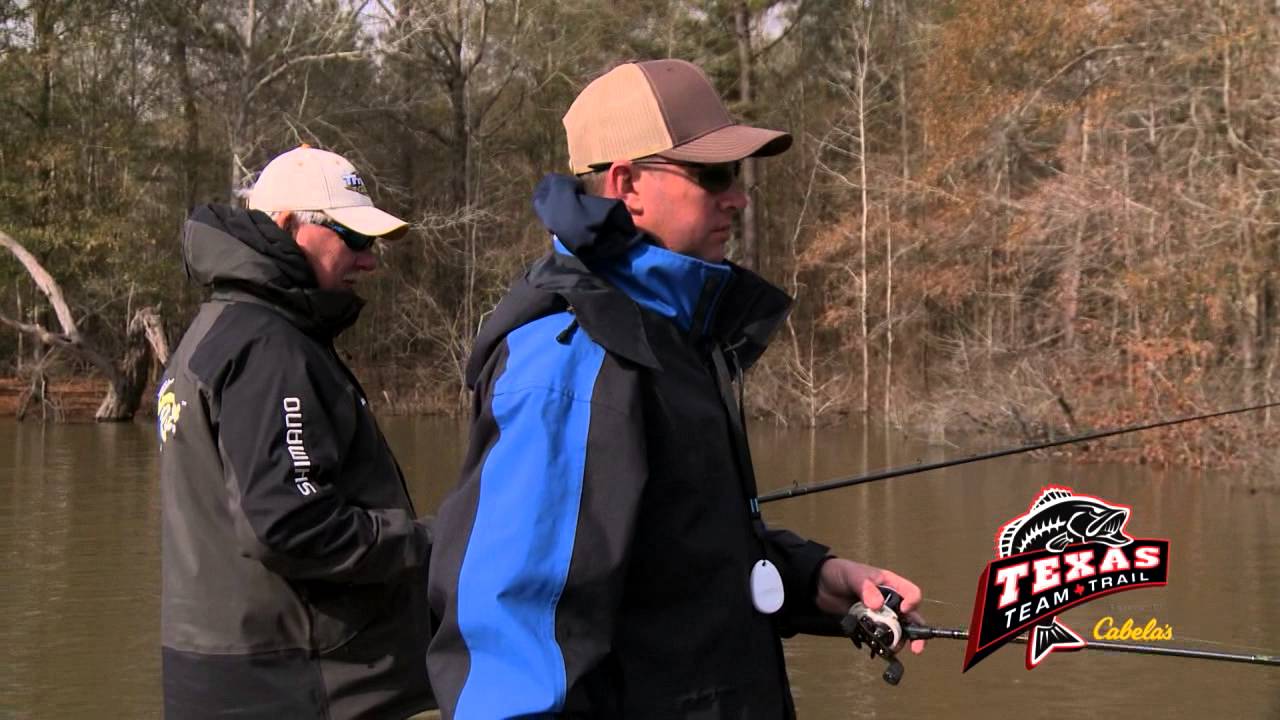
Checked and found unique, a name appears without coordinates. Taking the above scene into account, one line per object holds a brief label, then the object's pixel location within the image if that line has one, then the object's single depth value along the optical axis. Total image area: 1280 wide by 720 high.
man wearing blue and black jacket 1.72
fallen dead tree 22.33
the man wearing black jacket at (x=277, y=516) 2.82
